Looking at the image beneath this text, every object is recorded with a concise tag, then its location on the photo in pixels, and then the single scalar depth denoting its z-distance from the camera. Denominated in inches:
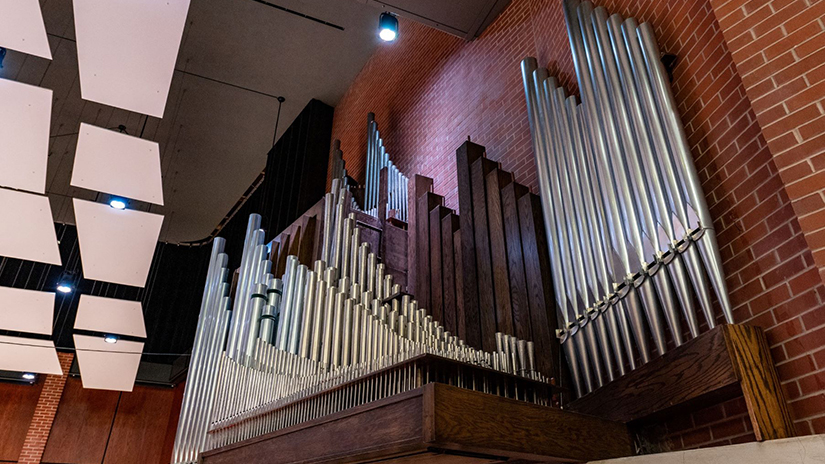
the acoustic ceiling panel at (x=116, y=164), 206.4
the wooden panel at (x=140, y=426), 414.6
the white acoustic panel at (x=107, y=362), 327.0
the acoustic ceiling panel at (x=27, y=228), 215.5
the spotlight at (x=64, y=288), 367.2
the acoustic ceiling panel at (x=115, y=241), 235.6
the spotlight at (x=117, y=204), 250.4
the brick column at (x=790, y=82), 82.4
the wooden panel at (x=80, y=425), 398.0
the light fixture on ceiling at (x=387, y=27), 221.3
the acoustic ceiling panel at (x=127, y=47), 171.5
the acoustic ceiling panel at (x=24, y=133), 184.4
